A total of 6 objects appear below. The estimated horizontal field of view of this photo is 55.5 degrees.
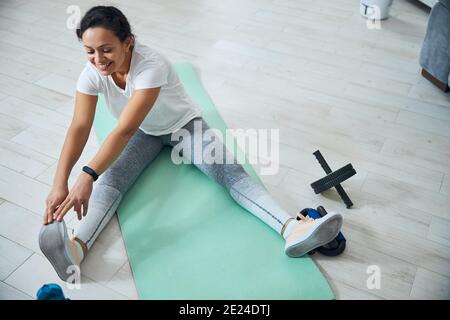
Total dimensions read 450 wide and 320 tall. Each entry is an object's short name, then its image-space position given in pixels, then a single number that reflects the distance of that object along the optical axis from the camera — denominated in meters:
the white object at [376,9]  2.50
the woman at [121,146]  1.13
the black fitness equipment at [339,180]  1.41
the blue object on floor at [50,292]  0.98
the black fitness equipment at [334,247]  1.26
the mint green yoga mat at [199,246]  1.18
